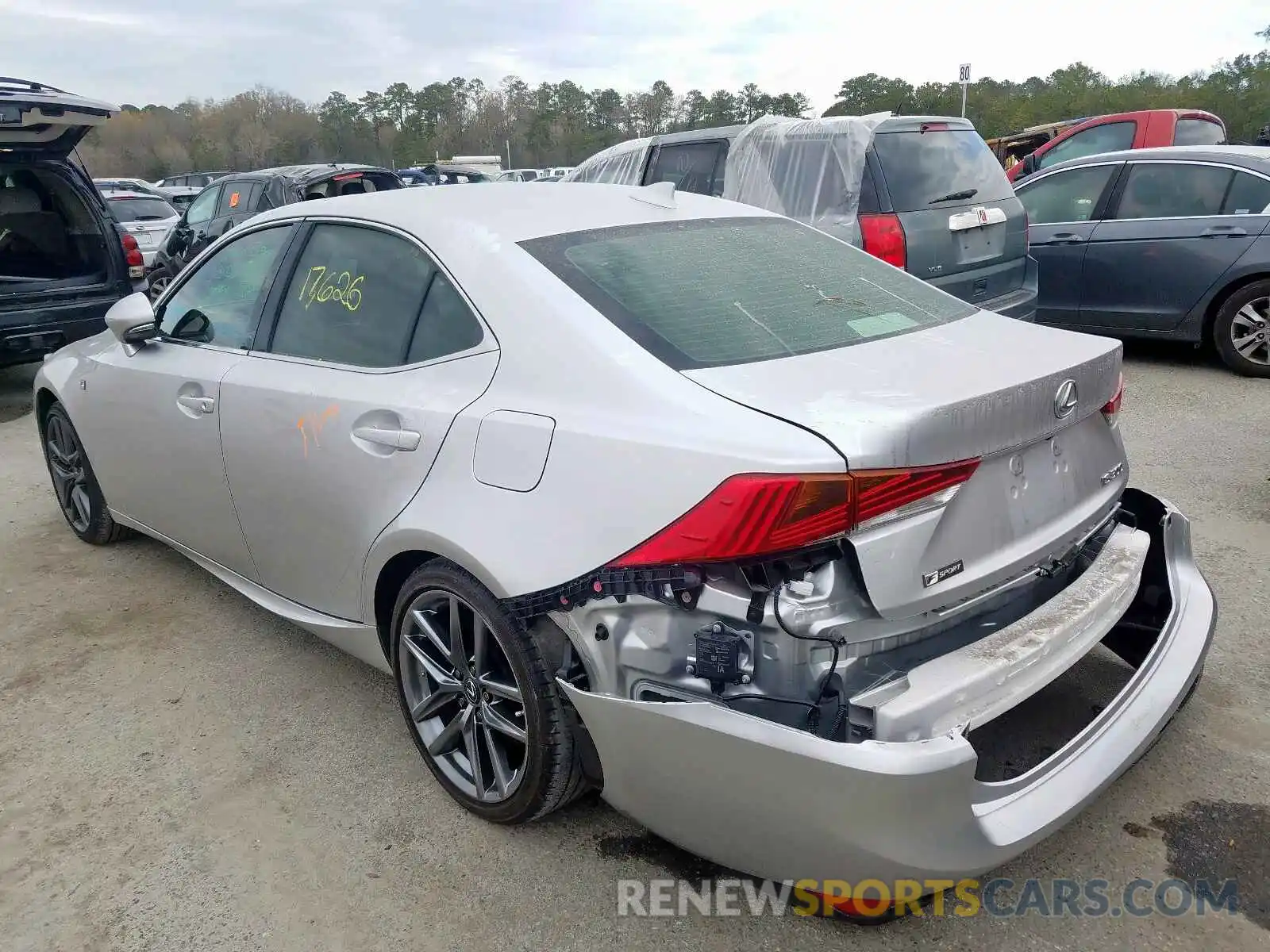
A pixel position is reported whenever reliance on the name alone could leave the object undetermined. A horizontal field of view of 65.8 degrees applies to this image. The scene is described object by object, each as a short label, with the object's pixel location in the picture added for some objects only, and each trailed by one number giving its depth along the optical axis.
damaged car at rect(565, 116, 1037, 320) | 5.74
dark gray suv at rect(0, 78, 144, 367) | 7.01
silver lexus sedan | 1.88
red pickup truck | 10.86
